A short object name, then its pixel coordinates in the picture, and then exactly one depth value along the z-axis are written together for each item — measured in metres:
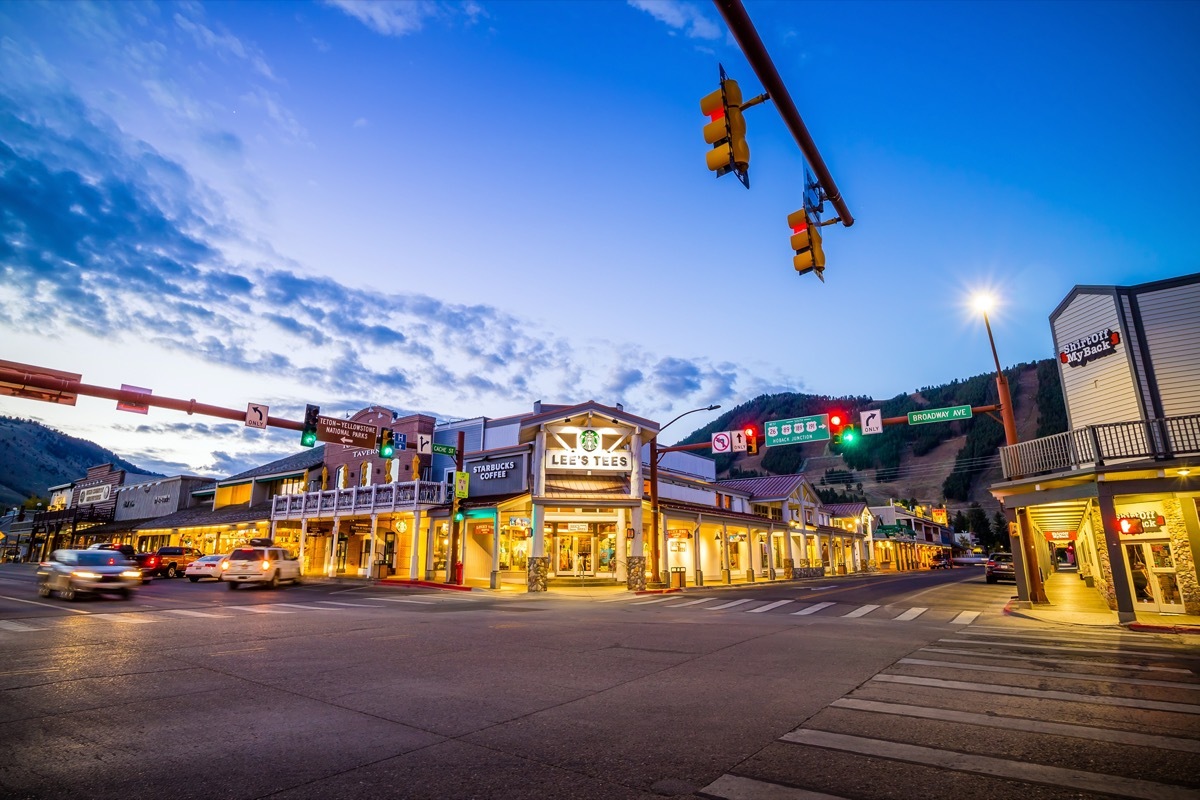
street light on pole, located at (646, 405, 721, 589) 29.95
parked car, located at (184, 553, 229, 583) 32.59
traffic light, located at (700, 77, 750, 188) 7.47
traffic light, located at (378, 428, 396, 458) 24.39
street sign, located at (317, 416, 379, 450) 23.14
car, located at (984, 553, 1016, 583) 38.08
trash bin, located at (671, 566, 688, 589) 31.12
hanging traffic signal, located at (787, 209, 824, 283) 9.16
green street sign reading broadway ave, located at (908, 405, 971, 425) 21.59
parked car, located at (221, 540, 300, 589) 27.61
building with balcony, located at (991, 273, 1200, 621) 17.34
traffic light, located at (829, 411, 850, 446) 22.62
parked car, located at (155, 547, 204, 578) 38.22
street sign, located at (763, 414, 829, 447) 24.97
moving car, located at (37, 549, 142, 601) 20.69
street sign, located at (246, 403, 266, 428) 19.75
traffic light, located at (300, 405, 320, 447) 21.15
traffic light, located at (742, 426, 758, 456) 24.05
